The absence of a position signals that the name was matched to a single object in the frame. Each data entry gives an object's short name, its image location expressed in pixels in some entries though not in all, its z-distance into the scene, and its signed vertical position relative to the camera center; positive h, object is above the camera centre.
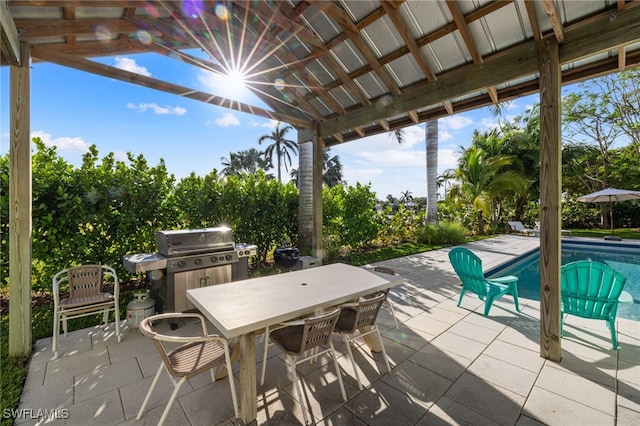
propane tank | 3.36 -1.20
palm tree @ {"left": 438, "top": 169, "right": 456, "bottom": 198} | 16.23 +2.06
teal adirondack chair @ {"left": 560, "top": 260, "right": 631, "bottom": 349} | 2.92 -0.95
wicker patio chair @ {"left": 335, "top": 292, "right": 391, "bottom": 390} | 2.32 -1.02
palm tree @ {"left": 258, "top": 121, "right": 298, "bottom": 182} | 27.11 +6.87
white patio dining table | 1.93 -0.75
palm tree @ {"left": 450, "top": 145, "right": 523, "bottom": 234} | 12.58 +1.34
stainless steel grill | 3.51 -0.65
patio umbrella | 10.17 +0.46
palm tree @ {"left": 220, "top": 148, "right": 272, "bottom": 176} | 33.06 +6.62
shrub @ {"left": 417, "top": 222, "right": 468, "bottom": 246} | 10.20 -0.95
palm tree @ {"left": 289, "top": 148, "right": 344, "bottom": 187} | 32.22 +5.07
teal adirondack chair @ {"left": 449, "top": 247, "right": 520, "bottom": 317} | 3.84 -1.07
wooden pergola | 2.64 +1.91
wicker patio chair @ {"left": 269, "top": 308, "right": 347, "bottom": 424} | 1.96 -1.02
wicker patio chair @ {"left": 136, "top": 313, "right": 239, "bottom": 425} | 1.73 -1.07
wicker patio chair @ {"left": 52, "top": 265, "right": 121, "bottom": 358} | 2.94 -0.98
